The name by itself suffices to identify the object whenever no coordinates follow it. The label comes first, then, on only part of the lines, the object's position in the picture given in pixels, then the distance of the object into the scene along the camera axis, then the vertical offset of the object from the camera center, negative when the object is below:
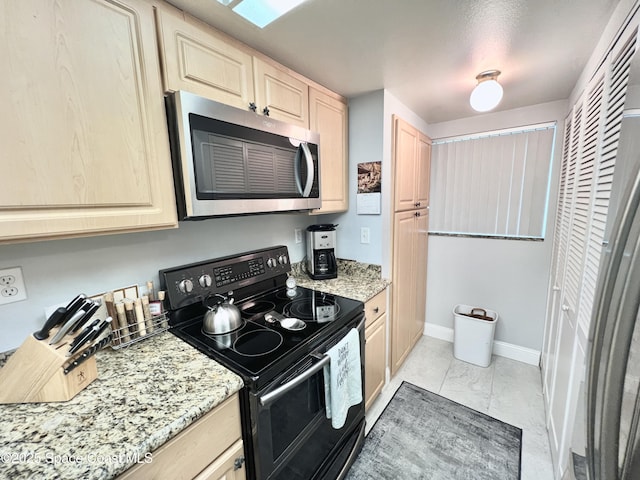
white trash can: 2.32 -1.20
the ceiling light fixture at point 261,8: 0.99 +0.74
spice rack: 1.05 -0.52
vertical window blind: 2.19 +0.16
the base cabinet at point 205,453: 0.70 -0.71
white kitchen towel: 1.20 -0.83
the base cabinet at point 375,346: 1.69 -0.96
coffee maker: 1.93 -0.35
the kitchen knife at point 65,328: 0.79 -0.36
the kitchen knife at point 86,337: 0.78 -0.39
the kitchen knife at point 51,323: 0.79 -0.34
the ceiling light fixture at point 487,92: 1.51 +0.61
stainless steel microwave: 1.02 +0.20
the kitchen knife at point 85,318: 0.84 -0.35
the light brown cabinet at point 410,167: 1.94 +0.28
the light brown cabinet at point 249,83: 1.01 +0.57
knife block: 0.76 -0.48
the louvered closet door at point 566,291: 1.33 -0.49
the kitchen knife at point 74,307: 0.83 -0.31
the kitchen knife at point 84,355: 0.77 -0.44
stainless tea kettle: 1.17 -0.50
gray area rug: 1.48 -1.49
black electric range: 0.93 -0.57
